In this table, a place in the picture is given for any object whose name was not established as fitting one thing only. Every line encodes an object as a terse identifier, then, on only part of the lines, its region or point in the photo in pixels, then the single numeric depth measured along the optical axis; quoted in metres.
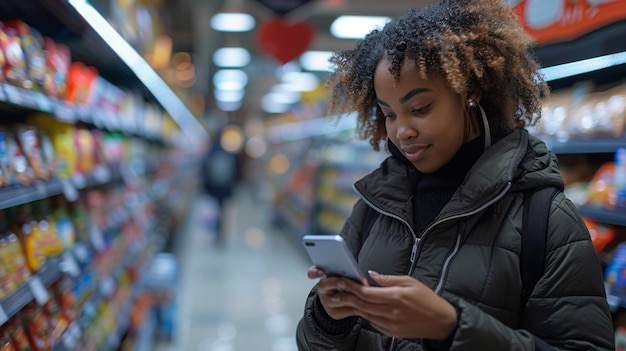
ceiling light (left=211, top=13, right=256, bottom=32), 10.24
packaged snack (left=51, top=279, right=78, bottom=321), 2.72
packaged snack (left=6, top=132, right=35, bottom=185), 2.20
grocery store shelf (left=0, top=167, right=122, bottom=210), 1.94
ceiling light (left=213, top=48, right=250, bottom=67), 13.81
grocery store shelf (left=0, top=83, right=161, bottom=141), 2.00
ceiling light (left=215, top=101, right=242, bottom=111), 28.62
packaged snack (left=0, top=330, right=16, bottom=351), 1.92
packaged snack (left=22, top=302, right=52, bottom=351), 2.23
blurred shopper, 9.78
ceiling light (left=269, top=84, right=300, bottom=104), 19.58
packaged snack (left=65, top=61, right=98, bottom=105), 2.94
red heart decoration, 6.80
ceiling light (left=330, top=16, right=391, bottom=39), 9.69
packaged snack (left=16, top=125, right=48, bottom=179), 2.42
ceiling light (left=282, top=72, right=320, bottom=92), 15.82
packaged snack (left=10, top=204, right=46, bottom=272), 2.31
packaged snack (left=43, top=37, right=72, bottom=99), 2.58
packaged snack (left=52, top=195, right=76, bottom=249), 2.77
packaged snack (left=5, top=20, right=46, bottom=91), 2.34
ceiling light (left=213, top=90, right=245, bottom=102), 23.08
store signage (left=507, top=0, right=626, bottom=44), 2.30
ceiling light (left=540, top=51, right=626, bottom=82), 2.25
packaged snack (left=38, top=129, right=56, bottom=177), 2.61
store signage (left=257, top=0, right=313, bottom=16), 5.62
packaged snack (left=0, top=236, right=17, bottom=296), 1.96
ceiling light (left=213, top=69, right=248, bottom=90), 17.55
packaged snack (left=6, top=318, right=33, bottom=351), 2.04
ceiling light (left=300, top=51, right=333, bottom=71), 12.96
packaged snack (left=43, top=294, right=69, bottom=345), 2.50
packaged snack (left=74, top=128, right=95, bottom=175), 3.13
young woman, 1.12
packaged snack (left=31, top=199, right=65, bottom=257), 2.49
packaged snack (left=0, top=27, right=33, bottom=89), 2.09
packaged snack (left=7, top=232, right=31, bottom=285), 2.13
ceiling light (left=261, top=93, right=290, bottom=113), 23.69
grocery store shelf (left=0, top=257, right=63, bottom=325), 1.87
